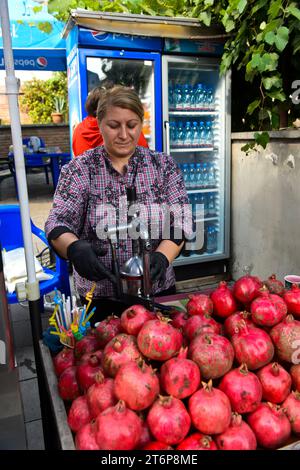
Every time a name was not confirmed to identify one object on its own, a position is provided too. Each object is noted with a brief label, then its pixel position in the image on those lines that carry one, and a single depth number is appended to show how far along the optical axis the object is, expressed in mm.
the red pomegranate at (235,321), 1107
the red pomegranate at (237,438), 831
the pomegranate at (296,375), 987
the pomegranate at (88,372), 990
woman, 1697
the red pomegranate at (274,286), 1289
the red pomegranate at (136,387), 849
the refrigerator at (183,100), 3602
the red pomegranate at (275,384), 944
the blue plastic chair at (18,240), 3055
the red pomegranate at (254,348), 982
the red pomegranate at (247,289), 1216
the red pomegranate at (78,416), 914
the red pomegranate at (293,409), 916
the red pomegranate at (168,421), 815
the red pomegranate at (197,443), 815
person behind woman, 2932
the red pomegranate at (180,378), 880
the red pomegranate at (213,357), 933
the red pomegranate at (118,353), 952
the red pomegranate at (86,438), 820
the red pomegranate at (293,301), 1162
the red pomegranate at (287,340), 1021
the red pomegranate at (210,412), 830
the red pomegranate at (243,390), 898
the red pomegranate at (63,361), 1125
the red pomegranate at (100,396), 886
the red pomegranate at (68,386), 1026
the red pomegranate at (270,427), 876
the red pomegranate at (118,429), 792
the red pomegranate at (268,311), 1080
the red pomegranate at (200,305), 1225
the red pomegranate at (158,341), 948
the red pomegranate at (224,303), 1246
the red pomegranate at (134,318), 1058
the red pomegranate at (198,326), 1080
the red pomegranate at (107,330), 1120
